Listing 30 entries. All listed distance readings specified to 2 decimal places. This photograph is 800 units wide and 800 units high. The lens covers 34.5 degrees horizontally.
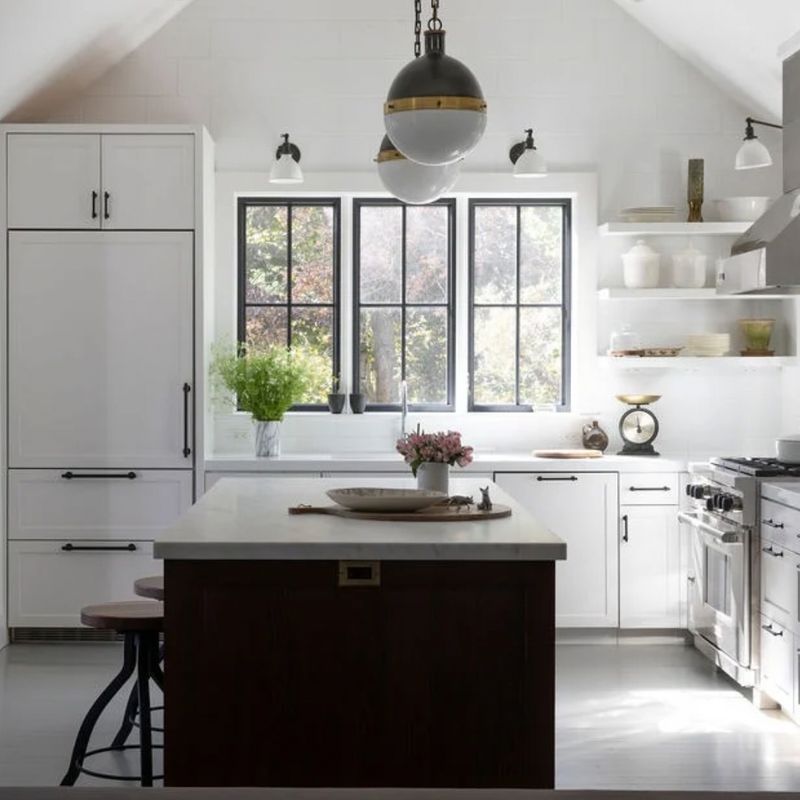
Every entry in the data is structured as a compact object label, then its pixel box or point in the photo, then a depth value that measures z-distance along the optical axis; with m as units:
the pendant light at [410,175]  4.08
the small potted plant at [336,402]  6.82
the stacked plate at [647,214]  6.61
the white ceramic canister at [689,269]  6.66
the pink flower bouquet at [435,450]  4.37
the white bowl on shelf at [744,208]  6.65
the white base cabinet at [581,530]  6.32
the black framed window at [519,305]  6.97
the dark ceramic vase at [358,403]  6.84
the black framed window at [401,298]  6.97
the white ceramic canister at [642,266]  6.64
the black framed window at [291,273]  6.95
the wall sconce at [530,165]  6.54
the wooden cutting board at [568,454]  6.50
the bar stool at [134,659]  4.00
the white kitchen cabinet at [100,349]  6.31
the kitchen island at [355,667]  3.37
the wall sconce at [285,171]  6.52
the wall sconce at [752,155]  6.19
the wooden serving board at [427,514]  3.85
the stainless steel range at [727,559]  5.23
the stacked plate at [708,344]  6.61
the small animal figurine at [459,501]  4.14
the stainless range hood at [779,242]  4.21
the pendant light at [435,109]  3.28
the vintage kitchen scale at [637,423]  6.71
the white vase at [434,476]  4.41
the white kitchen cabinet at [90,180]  6.29
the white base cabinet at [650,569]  6.35
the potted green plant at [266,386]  6.46
